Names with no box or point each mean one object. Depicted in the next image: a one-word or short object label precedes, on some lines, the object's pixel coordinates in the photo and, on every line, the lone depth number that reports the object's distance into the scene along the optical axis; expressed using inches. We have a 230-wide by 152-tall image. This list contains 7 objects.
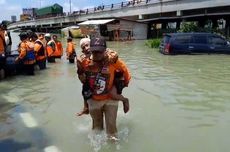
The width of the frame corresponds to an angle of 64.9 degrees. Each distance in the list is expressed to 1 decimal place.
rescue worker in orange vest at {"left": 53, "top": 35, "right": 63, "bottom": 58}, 320.4
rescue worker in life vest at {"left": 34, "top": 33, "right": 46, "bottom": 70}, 255.8
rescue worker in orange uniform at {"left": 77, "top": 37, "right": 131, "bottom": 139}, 99.4
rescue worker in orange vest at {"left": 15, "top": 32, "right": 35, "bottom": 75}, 233.2
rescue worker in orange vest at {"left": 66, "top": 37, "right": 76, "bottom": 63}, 299.3
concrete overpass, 643.3
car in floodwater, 391.1
